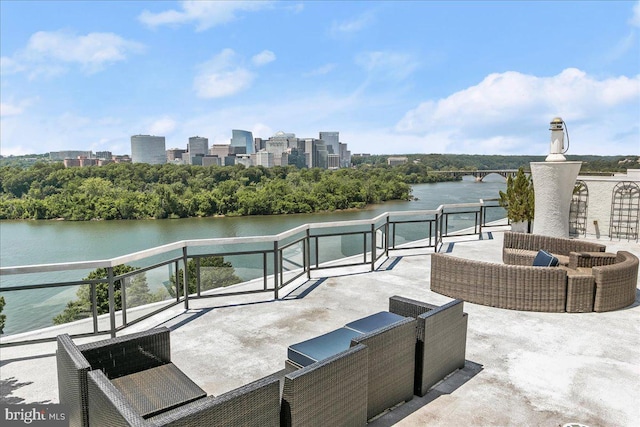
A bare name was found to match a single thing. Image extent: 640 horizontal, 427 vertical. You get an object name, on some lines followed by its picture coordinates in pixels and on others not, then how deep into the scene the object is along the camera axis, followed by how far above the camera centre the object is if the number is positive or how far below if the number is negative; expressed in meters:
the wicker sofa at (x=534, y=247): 6.79 -1.28
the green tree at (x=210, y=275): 5.27 -1.39
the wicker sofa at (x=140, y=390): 1.87 -1.19
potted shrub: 10.74 -0.74
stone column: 9.32 -0.45
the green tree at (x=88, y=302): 4.30 -1.40
